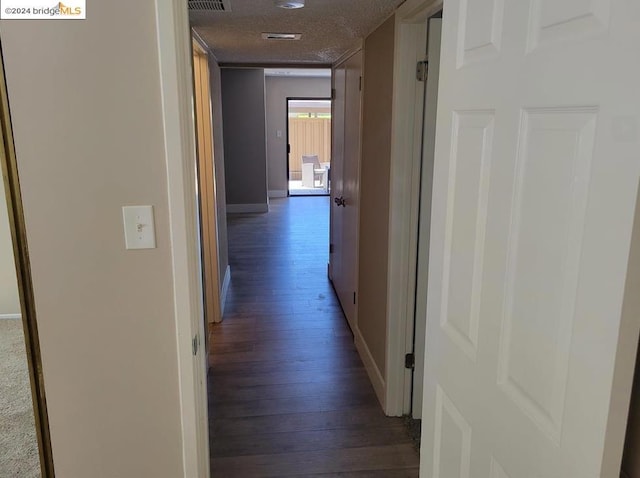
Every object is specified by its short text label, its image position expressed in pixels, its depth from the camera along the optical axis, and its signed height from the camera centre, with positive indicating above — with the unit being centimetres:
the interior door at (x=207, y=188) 334 -33
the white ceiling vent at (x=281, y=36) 288 +63
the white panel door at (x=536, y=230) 70 -16
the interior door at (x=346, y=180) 339 -30
